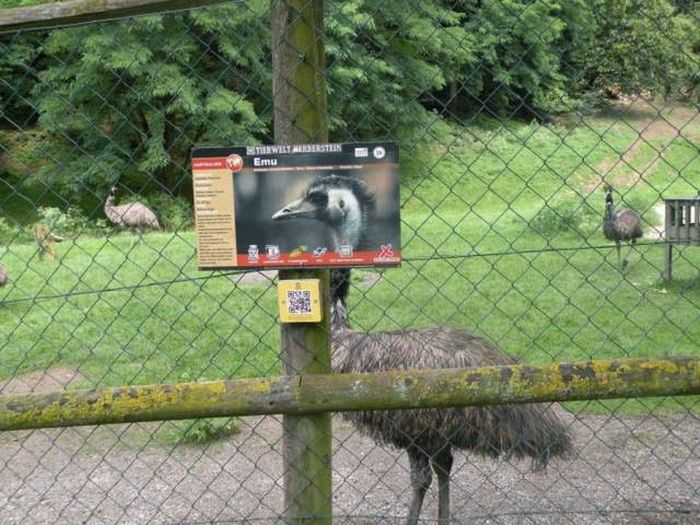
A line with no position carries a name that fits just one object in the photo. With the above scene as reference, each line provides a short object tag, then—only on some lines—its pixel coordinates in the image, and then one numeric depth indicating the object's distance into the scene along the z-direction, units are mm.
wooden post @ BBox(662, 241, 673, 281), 8607
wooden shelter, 8289
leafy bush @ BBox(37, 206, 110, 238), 12062
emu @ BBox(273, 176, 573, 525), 3652
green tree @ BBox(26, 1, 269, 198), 12789
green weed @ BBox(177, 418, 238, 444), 5109
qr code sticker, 2305
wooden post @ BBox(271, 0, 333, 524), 2229
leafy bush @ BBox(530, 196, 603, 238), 11509
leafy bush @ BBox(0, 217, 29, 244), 12812
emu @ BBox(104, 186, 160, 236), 13883
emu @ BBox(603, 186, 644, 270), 10039
